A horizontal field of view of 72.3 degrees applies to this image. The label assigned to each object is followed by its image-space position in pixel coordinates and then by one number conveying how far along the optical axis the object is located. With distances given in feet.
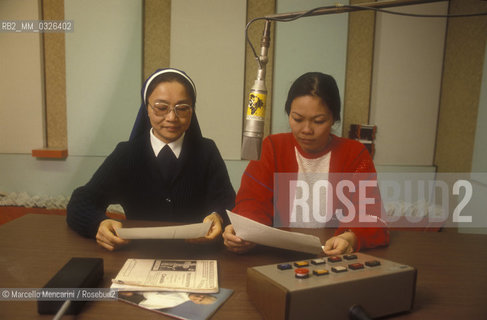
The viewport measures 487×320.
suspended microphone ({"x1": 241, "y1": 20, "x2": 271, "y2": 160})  2.63
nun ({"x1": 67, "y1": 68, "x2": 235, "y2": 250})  4.00
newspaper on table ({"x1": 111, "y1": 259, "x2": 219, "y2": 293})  2.25
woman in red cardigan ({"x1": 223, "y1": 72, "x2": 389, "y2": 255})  3.97
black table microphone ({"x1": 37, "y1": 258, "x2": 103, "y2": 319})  1.92
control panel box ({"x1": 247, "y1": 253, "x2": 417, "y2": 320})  1.82
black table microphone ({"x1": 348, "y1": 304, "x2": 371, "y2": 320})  1.84
